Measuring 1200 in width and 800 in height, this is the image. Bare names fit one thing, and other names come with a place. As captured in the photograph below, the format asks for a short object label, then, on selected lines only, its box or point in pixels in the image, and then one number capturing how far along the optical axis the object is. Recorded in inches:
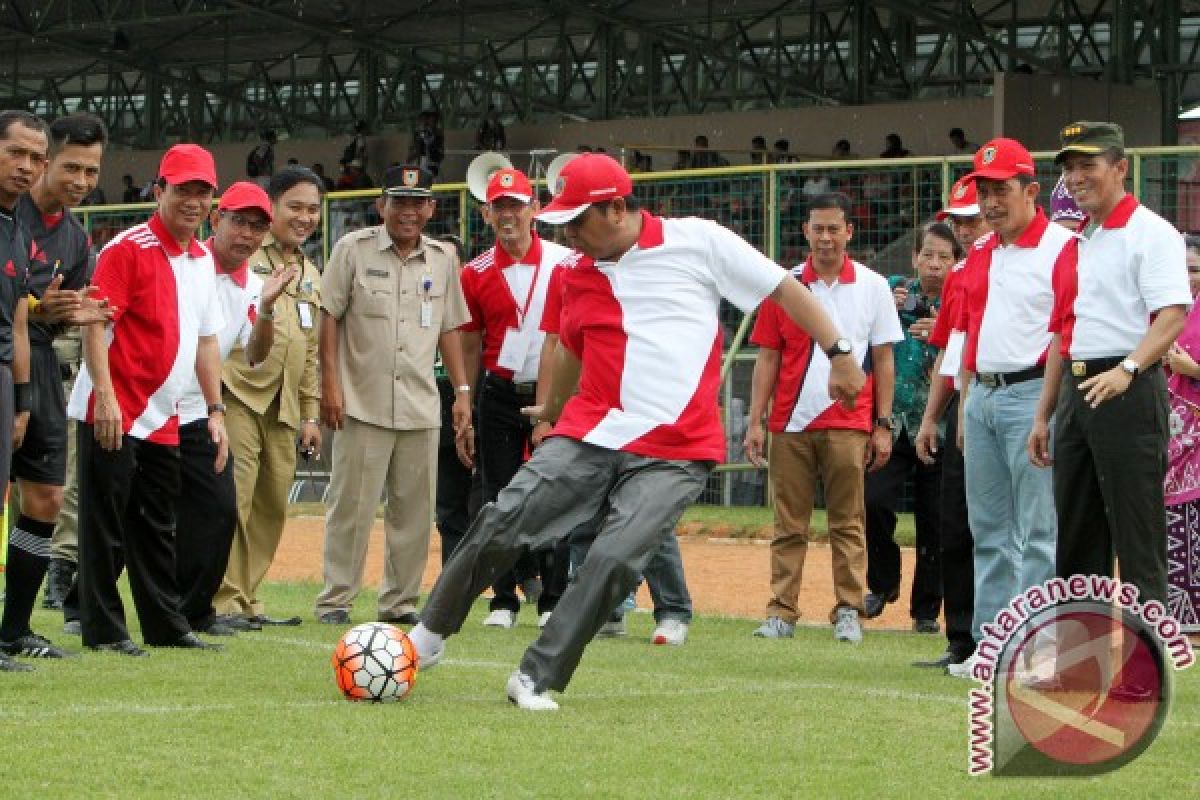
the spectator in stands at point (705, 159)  1148.2
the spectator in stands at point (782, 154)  1081.2
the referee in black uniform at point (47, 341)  354.3
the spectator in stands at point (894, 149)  1123.8
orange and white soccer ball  313.9
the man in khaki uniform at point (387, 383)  464.4
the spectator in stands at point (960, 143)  1133.6
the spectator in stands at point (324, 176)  1417.3
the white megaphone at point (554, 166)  606.1
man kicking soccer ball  317.7
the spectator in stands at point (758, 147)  1201.0
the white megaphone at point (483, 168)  634.8
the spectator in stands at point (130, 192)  1476.4
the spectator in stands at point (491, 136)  1401.3
